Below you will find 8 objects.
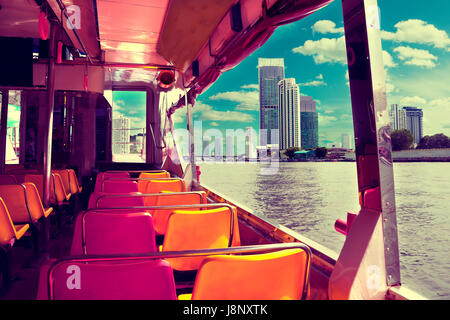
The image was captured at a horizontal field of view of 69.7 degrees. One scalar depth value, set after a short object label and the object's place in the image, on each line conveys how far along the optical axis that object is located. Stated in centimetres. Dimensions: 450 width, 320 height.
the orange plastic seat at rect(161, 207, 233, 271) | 193
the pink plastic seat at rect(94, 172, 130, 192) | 471
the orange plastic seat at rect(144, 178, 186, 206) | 388
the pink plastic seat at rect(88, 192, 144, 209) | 278
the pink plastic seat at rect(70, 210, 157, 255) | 187
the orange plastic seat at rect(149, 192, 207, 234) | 301
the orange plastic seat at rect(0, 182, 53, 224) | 288
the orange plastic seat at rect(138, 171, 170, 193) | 545
